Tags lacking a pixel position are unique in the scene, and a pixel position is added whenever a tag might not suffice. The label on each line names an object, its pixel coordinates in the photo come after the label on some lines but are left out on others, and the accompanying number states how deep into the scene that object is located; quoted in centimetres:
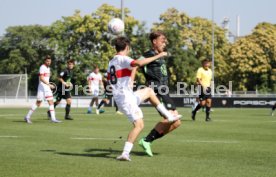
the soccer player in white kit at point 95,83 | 2778
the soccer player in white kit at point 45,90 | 1780
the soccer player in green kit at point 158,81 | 940
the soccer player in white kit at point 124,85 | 867
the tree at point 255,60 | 7500
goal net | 4706
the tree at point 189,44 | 7712
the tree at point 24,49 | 9369
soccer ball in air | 1407
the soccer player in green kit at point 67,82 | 2020
